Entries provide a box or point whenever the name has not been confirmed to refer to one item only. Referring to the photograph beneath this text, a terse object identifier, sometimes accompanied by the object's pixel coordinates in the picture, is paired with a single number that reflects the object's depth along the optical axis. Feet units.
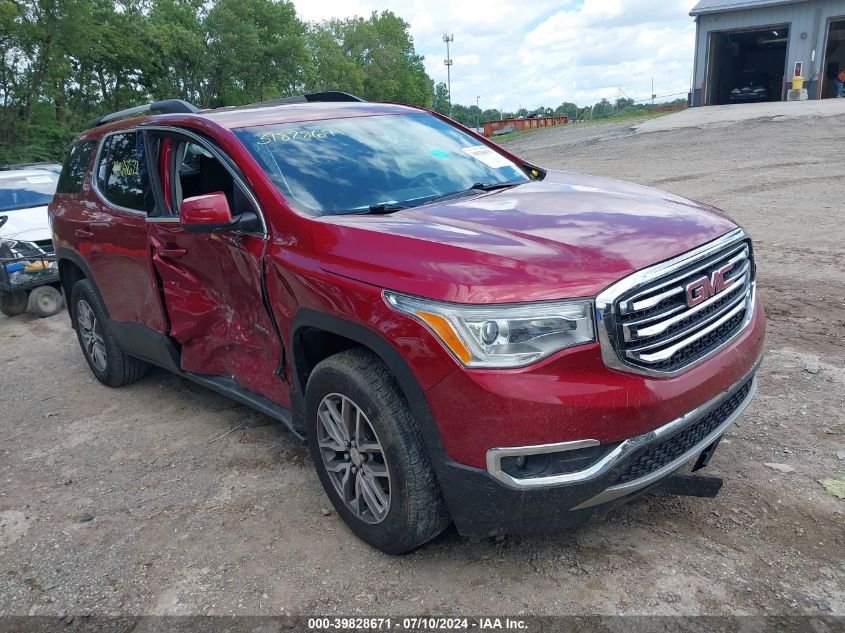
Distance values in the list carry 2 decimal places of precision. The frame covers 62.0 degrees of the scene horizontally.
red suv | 7.88
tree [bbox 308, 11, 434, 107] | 198.70
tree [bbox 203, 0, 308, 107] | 124.26
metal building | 104.73
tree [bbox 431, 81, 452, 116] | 342.29
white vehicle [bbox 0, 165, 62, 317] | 25.71
